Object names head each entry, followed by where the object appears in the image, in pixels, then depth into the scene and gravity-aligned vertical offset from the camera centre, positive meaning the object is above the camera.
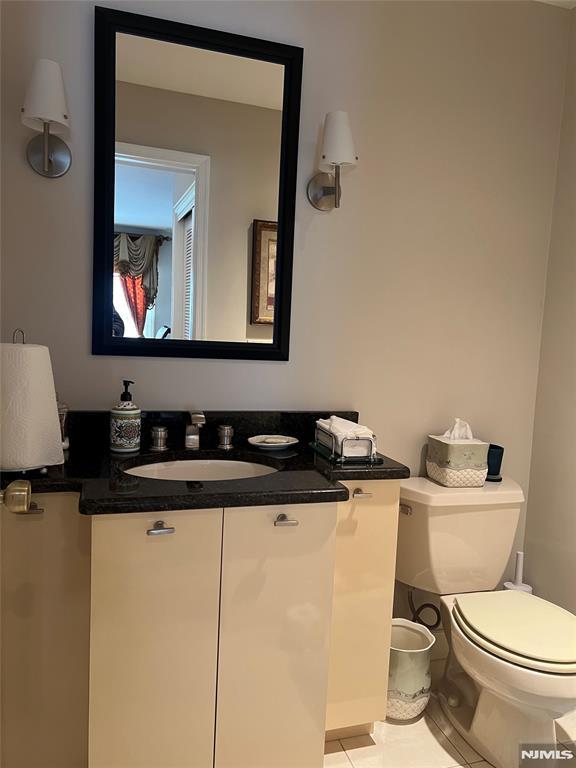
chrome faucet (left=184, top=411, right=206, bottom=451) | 1.70 -0.32
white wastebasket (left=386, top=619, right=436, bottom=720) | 1.77 -1.11
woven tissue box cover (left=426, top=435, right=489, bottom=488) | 1.88 -0.42
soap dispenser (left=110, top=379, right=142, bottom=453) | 1.57 -0.29
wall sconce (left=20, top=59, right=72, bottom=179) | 1.47 +0.54
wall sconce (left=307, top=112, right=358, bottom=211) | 1.75 +0.56
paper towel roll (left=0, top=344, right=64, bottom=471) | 1.31 -0.22
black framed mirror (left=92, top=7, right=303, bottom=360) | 1.63 +0.43
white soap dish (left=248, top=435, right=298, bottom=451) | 1.72 -0.35
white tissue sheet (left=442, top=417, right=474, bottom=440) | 1.97 -0.33
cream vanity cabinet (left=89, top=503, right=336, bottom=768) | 1.25 -0.73
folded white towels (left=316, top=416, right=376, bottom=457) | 1.61 -0.31
